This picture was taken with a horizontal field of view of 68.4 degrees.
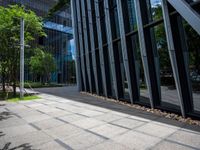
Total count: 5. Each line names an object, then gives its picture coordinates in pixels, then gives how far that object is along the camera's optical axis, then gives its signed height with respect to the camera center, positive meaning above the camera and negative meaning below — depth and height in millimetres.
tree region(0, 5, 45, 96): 13630 +5402
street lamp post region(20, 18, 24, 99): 12410 +2955
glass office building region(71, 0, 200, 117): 6171 +1546
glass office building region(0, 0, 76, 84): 30917 +10771
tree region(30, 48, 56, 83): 25135 +4241
